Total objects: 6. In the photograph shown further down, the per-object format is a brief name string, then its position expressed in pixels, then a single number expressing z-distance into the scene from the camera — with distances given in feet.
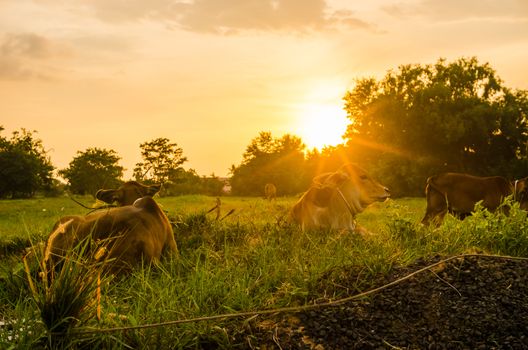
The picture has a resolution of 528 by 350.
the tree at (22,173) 165.99
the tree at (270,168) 204.74
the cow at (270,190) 122.70
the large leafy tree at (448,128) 124.88
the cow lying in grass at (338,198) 26.35
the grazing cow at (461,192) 42.52
